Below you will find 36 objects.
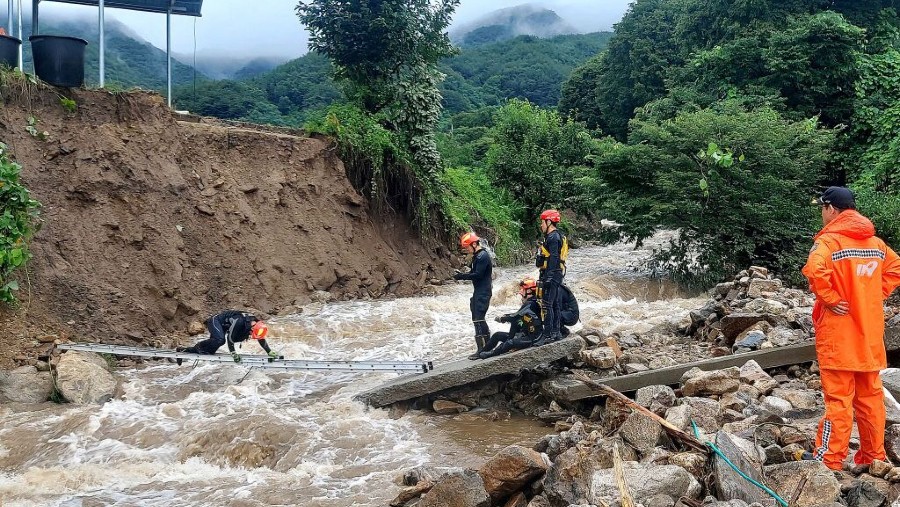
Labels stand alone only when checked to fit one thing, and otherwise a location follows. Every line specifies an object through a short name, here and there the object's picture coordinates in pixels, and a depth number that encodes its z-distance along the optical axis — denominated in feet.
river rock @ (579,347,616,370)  25.58
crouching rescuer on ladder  27.73
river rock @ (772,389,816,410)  19.94
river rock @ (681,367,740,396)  21.24
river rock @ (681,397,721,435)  18.43
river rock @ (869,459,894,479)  14.01
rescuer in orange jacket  14.97
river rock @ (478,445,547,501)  15.75
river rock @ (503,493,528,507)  15.67
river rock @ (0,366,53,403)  25.49
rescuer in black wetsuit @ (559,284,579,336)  26.96
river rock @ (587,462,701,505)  13.67
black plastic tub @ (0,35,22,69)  34.86
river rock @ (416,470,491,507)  15.14
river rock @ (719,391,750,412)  19.81
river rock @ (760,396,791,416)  19.27
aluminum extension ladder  27.48
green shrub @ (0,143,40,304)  28.48
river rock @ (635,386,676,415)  20.56
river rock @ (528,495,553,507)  15.08
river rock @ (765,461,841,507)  12.98
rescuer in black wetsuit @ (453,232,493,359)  27.50
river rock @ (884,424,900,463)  15.05
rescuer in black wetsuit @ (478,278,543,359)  26.20
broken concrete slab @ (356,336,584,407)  24.72
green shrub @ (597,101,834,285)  47.98
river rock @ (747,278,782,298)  35.09
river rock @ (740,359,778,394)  21.58
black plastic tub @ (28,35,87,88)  35.42
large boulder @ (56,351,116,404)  25.65
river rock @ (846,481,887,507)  12.79
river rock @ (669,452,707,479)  14.83
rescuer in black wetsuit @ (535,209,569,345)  25.72
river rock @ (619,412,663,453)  17.03
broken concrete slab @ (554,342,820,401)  23.67
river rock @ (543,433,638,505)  14.88
